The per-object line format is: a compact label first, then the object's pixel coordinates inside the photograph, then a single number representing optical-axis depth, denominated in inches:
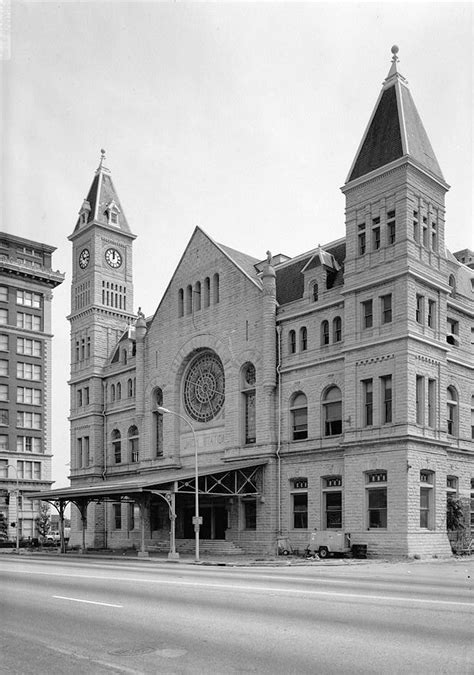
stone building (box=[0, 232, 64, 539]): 3351.4
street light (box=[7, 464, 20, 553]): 3211.9
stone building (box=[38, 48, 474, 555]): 1569.9
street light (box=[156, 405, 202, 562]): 1629.2
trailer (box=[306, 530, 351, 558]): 1567.4
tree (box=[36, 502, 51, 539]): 2965.1
